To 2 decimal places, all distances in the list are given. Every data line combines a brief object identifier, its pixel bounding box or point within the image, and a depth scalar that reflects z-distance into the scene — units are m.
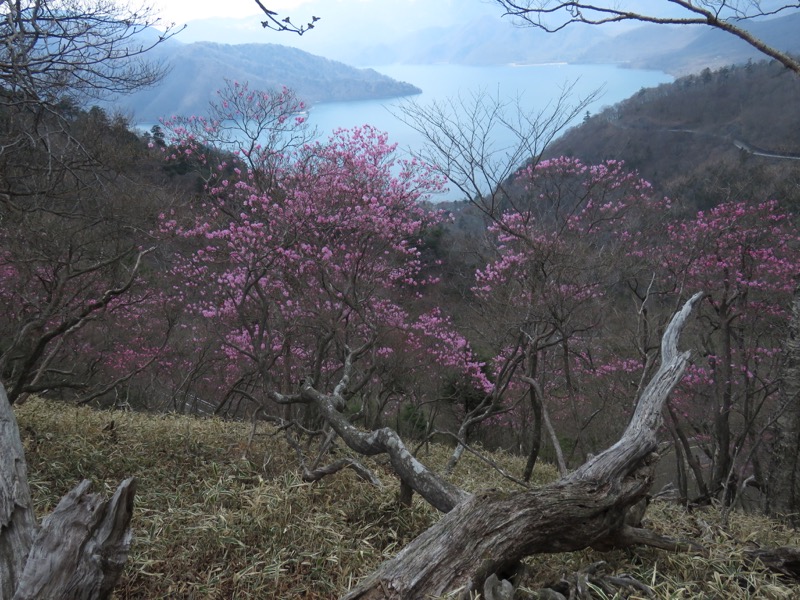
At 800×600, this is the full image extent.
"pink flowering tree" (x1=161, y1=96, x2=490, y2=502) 7.87
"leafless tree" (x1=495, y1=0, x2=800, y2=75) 3.67
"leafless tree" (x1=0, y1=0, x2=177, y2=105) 3.50
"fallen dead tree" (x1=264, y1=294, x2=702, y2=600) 2.06
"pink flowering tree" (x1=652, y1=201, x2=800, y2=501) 7.23
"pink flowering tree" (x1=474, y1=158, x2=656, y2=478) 6.25
